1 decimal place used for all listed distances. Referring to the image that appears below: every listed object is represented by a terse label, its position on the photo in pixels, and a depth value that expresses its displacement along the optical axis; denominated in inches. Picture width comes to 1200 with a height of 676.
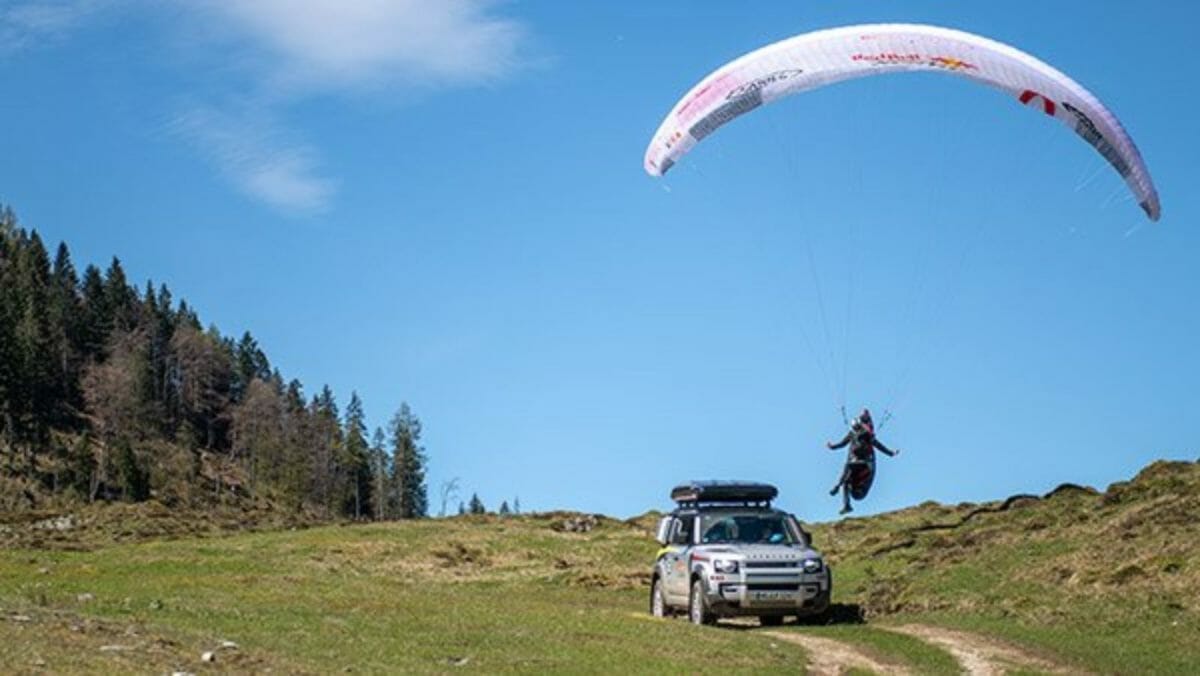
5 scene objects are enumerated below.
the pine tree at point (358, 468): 7524.6
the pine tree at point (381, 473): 7367.1
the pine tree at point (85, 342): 7824.8
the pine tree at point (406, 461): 7509.8
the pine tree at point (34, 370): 6437.0
